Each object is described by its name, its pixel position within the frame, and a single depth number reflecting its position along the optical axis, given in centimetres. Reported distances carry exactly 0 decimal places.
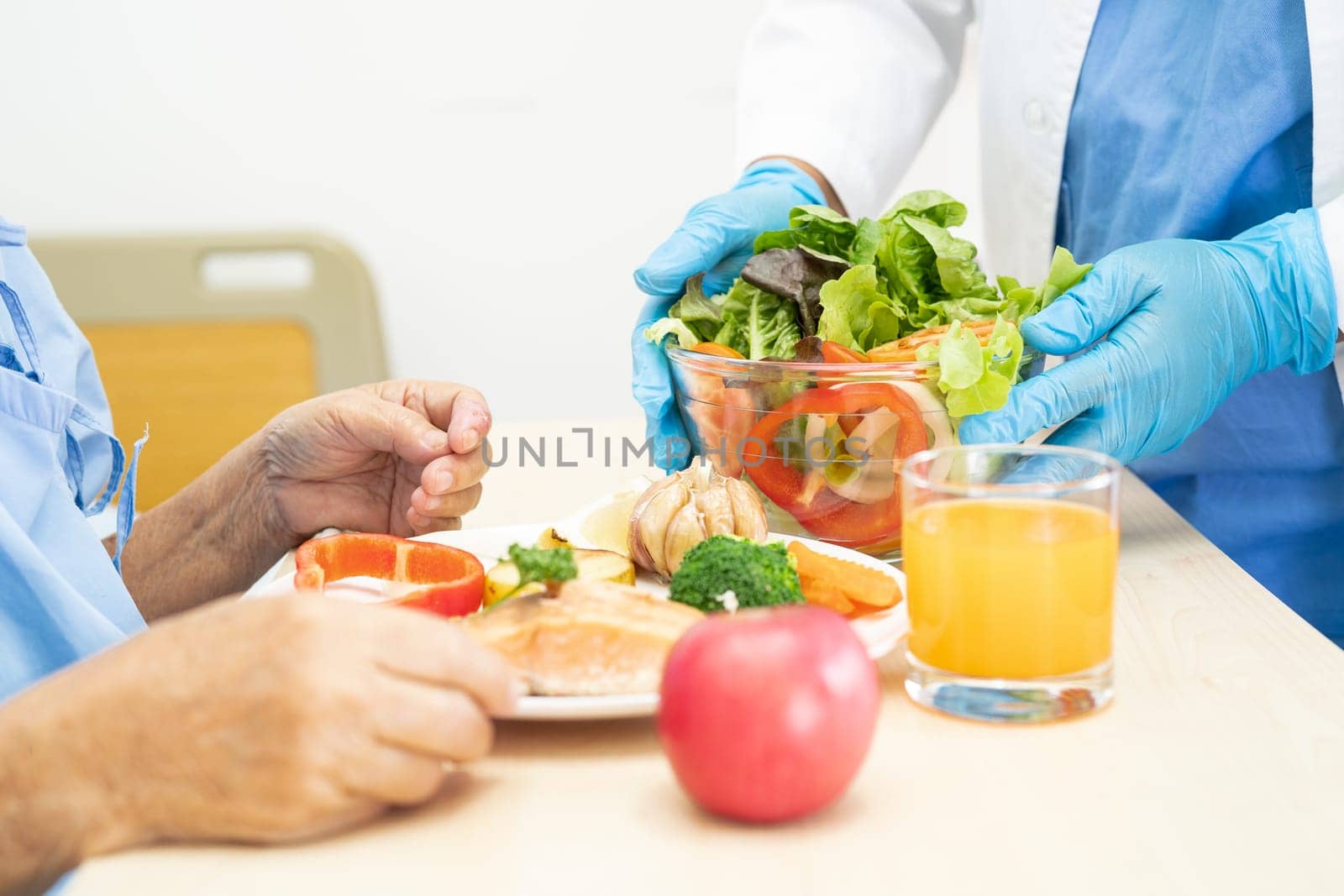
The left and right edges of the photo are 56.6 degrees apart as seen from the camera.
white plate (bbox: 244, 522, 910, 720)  77
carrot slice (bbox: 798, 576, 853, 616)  98
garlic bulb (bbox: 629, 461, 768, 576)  106
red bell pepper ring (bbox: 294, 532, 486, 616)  106
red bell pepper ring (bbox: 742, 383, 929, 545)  114
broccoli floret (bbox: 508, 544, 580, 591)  82
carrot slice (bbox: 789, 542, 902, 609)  96
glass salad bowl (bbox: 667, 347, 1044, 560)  114
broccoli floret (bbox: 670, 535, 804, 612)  90
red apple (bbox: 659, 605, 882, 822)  66
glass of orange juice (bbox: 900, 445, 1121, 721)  79
